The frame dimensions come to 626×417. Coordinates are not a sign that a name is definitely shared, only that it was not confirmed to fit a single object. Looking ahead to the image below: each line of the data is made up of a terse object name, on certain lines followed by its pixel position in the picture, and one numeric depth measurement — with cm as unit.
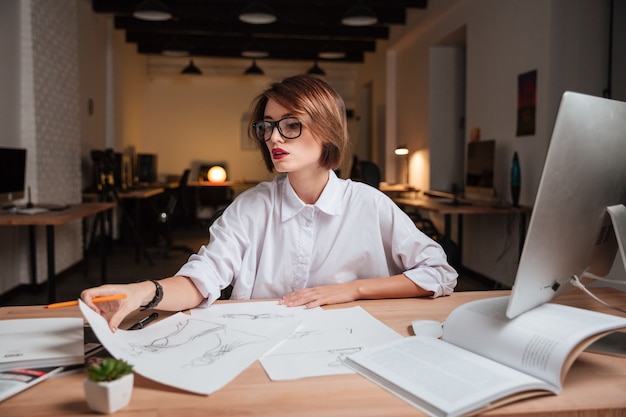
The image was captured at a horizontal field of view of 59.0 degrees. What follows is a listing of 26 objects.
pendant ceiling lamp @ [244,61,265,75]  945
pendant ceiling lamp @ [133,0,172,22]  587
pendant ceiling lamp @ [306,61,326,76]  963
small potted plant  73
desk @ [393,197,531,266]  422
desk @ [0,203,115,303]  357
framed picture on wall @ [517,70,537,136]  419
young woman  142
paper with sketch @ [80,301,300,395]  86
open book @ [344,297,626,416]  78
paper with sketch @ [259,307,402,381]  90
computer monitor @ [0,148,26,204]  396
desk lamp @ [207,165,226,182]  970
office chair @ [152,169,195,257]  587
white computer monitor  86
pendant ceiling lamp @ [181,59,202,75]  938
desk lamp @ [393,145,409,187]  748
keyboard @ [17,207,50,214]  386
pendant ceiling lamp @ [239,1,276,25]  603
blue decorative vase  428
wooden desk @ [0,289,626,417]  76
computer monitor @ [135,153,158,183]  859
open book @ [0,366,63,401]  81
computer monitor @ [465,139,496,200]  454
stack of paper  90
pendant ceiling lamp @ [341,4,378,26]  610
